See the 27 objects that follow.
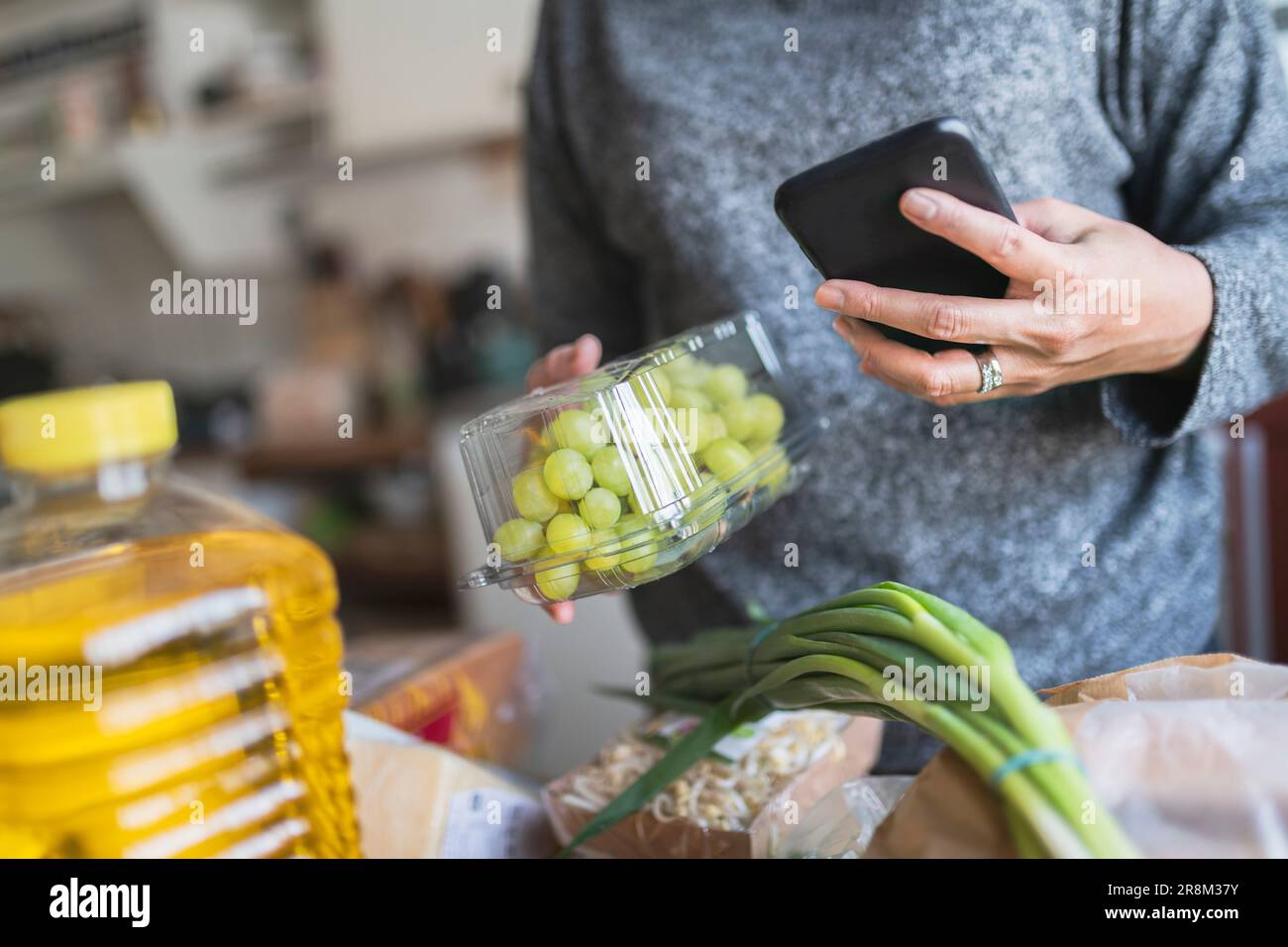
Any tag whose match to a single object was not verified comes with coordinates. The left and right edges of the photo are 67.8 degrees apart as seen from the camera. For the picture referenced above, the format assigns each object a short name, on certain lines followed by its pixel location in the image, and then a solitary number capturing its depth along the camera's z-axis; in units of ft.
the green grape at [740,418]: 1.82
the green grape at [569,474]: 1.59
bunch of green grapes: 1.60
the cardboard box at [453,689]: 2.54
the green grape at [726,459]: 1.73
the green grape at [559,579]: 1.63
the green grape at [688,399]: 1.72
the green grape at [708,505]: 1.66
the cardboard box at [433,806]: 1.87
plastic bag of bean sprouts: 1.73
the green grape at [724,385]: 1.83
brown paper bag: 1.09
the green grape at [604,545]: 1.61
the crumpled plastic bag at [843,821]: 1.63
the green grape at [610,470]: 1.59
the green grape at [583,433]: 1.61
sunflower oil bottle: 1.68
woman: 2.02
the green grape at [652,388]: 1.68
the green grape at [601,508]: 1.59
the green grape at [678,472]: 1.64
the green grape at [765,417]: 1.90
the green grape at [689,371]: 1.77
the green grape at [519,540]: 1.65
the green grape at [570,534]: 1.61
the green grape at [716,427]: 1.74
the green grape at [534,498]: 1.62
